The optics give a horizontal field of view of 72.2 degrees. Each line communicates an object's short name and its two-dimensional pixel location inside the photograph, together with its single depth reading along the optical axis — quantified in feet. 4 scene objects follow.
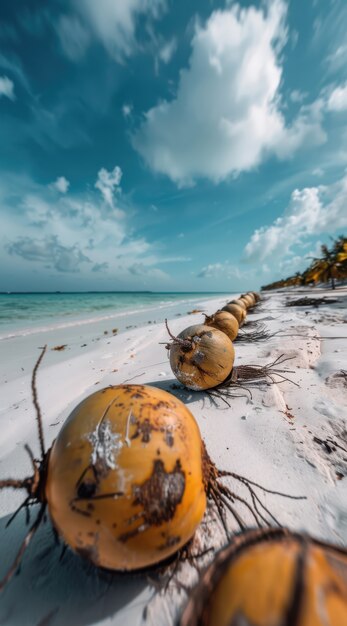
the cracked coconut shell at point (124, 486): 0.86
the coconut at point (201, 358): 2.29
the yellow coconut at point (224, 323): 3.95
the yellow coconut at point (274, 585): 0.48
